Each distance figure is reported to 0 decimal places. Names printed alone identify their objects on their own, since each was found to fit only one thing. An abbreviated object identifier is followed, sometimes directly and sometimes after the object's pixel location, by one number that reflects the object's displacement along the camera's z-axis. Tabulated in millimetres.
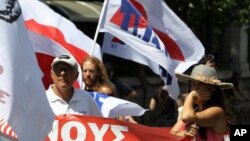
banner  10812
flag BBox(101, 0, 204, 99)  14687
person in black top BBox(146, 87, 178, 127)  16609
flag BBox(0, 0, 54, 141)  8234
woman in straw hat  9810
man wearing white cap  10701
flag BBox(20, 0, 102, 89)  13763
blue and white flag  12137
